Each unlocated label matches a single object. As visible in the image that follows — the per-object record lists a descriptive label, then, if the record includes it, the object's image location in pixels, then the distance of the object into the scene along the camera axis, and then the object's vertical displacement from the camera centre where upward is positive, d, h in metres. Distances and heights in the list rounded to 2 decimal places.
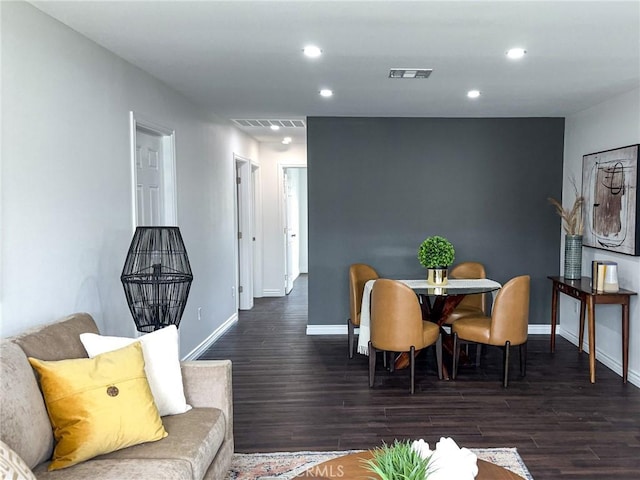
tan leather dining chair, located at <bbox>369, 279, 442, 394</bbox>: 3.75 -0.86
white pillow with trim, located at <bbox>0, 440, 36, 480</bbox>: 1.33 -0.70
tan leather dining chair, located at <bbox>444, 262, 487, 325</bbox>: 4.65 -0.87
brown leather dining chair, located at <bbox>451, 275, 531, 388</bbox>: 3.86 -0.89
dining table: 4.23 -0.82
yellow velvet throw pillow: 1.85 -0.76
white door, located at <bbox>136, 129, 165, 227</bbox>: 3.63 +0.25
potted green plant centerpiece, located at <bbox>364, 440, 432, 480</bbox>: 1.43 -0.75
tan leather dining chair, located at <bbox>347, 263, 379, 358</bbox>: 4.70 -0.75
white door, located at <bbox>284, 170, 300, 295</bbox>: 8.32 -0.38
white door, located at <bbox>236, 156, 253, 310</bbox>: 7.03 -0.36
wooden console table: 3.94 -0.78
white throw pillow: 2.22 -0.71
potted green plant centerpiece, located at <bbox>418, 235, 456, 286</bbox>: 4.29 -0.40
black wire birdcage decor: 2.78 -0.38
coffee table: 1.75 -0.94
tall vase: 4.68 -0.44
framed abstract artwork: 4.02 +0.10
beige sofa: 1.74 -0.90
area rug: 2.63 -1.40
